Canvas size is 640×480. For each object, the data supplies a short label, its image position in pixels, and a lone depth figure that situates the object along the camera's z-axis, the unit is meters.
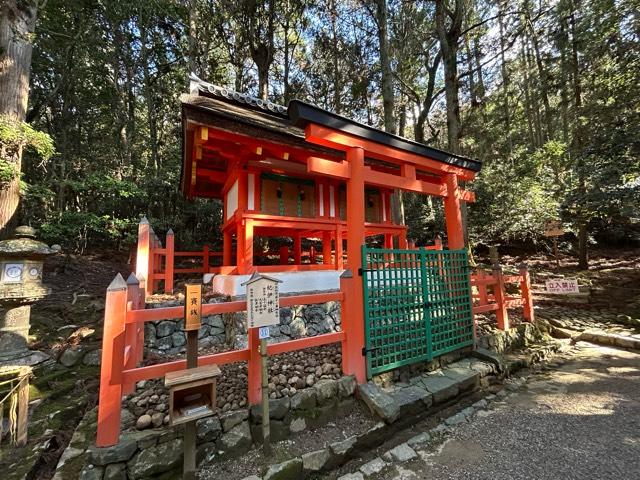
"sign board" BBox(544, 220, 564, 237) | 9.83
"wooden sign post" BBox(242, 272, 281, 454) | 2.71
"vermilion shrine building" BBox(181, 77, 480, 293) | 3.92
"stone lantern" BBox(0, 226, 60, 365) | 4.11
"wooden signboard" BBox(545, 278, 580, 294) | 6.77
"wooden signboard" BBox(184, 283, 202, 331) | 2.45
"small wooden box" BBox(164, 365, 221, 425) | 2.22
